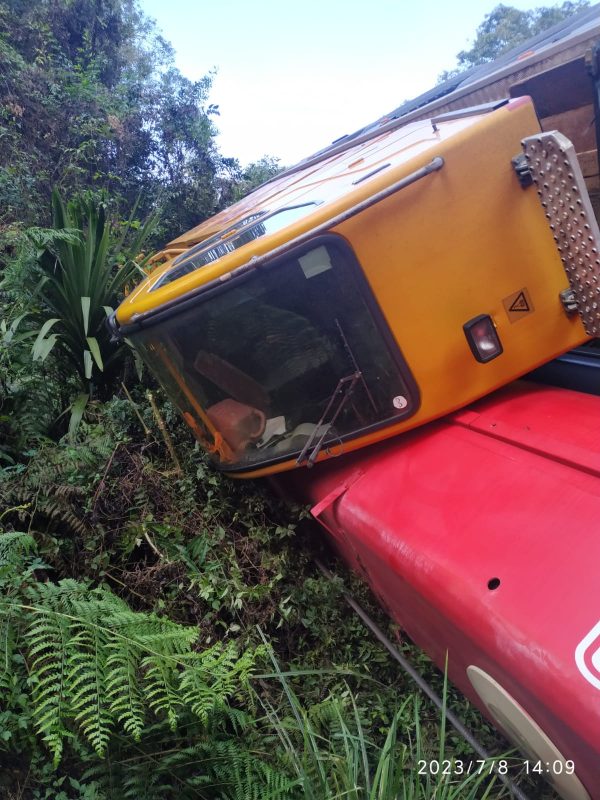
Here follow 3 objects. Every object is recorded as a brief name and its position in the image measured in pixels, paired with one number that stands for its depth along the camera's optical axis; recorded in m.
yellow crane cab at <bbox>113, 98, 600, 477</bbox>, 1.95
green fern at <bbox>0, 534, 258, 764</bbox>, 1.60
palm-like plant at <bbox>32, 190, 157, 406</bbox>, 3.64
